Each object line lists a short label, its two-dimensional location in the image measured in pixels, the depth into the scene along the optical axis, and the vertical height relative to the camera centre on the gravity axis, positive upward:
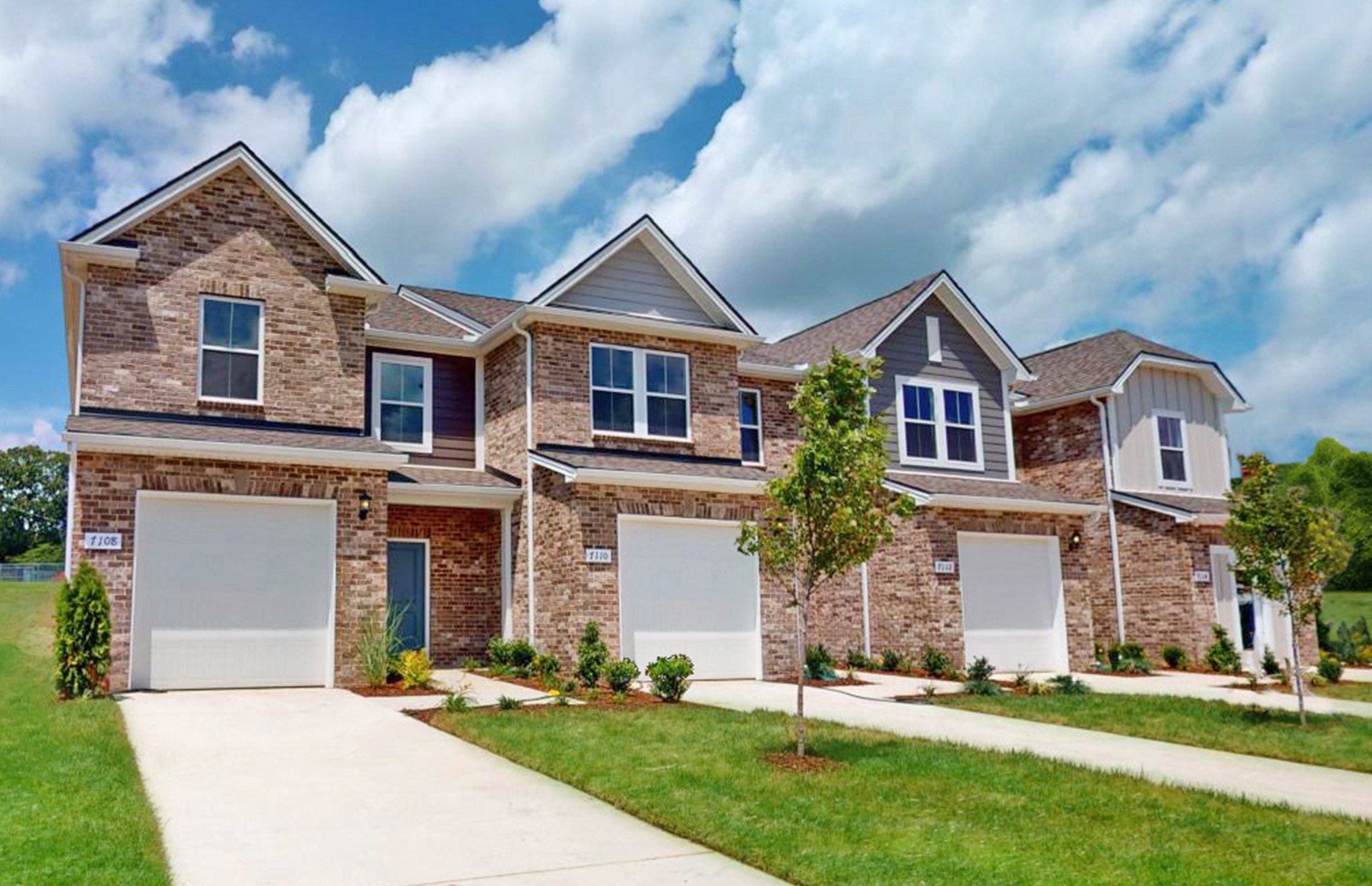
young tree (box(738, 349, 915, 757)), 10.82 +0.95
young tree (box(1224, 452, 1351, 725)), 14.80 +0.48
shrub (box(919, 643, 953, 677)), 20.08 -1.50
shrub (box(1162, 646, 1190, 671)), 23.23 -1.70
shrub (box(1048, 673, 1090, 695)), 17.36 -1.70
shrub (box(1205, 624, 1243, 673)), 22.48 -1.63
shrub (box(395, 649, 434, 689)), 16.03 -1.11
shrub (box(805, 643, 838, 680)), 18.78 -1.39
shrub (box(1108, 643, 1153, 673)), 22.03 -1.64
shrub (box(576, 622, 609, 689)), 16.30 -1.07
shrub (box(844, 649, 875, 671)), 21.09 -1.49
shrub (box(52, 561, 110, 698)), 13.99 -0.51
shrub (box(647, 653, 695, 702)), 15.10 -1.22
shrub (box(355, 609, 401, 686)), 16.20 -0.80
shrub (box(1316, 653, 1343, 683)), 20.25 -1.76
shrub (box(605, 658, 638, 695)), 15.80 -1.24
